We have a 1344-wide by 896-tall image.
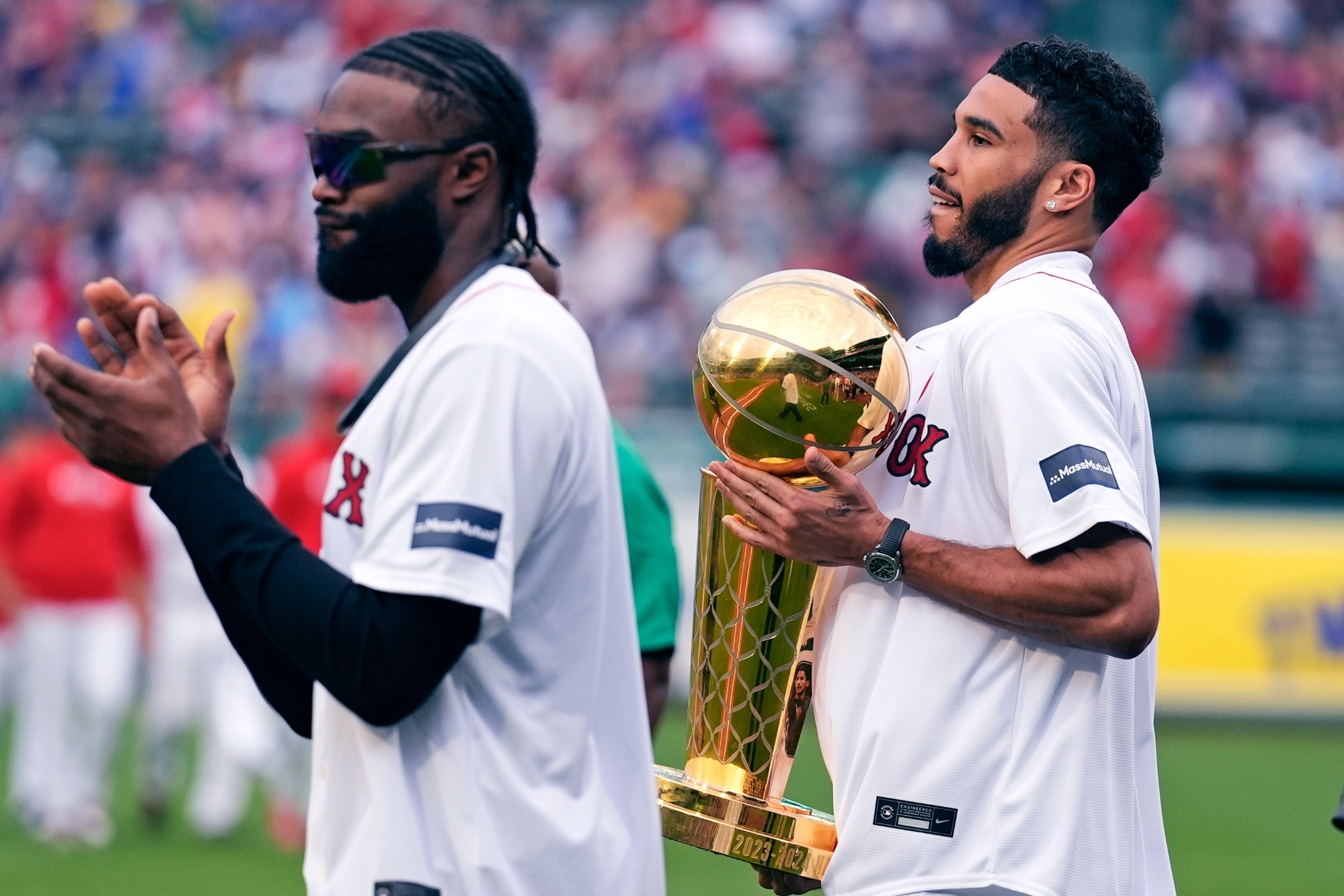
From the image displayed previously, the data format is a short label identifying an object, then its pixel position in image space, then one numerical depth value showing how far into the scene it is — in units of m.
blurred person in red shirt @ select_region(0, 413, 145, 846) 19.56
